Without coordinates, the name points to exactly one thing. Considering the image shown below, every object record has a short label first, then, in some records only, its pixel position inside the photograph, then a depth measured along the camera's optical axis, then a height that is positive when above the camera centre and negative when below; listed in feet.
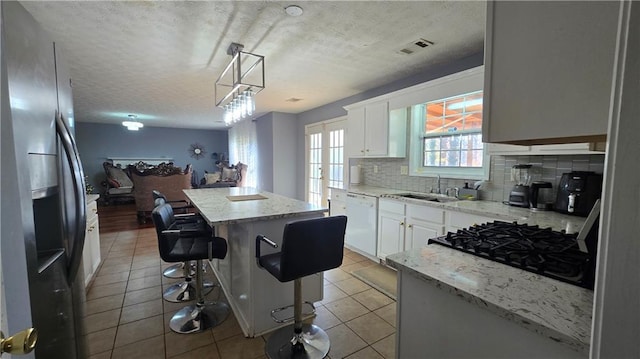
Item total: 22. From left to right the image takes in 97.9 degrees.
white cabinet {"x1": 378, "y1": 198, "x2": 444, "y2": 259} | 8.76 -2.24
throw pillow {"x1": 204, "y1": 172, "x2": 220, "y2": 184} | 27.84 -1.84
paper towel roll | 14.28 -0.81
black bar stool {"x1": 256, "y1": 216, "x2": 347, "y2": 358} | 5.19 -2.03
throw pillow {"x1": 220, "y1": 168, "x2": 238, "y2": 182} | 27.02 -1.44
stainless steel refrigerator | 2.59 -0.21
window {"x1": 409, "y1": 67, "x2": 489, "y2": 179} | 9.14 +1.13
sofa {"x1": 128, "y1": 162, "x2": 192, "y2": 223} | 18.13 -1.66
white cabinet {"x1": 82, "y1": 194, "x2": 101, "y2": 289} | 8.86 -2.91
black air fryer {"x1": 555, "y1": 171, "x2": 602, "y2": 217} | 6.57 -0.79
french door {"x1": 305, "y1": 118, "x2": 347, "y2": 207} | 16.38 +0.07
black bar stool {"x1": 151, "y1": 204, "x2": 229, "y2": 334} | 6.51 -2.26
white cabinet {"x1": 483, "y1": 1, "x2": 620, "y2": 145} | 2.07 +0.75
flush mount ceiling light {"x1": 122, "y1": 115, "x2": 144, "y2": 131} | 21.48 +2.77
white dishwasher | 11.15 -2.71
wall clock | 32.12 +1.10
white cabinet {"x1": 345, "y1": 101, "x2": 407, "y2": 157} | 11.60 +1.26
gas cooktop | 3.00 -1.21
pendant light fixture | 8.70 +2.36
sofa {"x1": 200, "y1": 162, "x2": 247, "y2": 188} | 26.00 -1.54
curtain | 23.26 +1.16
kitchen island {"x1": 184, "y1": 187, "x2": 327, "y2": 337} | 6.48 -2.55
